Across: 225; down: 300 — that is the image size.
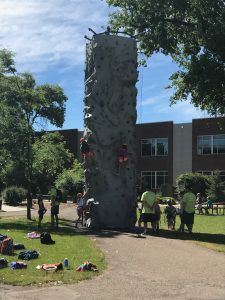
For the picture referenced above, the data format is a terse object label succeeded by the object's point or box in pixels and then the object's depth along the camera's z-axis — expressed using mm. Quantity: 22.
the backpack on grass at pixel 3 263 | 7939
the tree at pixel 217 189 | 32314
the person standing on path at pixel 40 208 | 15025
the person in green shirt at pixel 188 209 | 13491
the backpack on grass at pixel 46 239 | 10906
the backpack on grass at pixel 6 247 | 9250
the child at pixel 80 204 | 15093
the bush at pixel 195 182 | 34484
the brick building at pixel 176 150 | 39654
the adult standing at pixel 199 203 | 24259
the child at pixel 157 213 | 13582
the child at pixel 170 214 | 15282
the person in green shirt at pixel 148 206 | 13203
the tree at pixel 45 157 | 19735
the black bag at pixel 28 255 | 8759
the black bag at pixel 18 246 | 9967
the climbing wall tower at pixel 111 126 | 14866
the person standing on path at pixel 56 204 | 14818
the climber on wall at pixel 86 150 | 14922
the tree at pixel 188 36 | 14241
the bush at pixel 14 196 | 30398
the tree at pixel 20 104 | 17346
